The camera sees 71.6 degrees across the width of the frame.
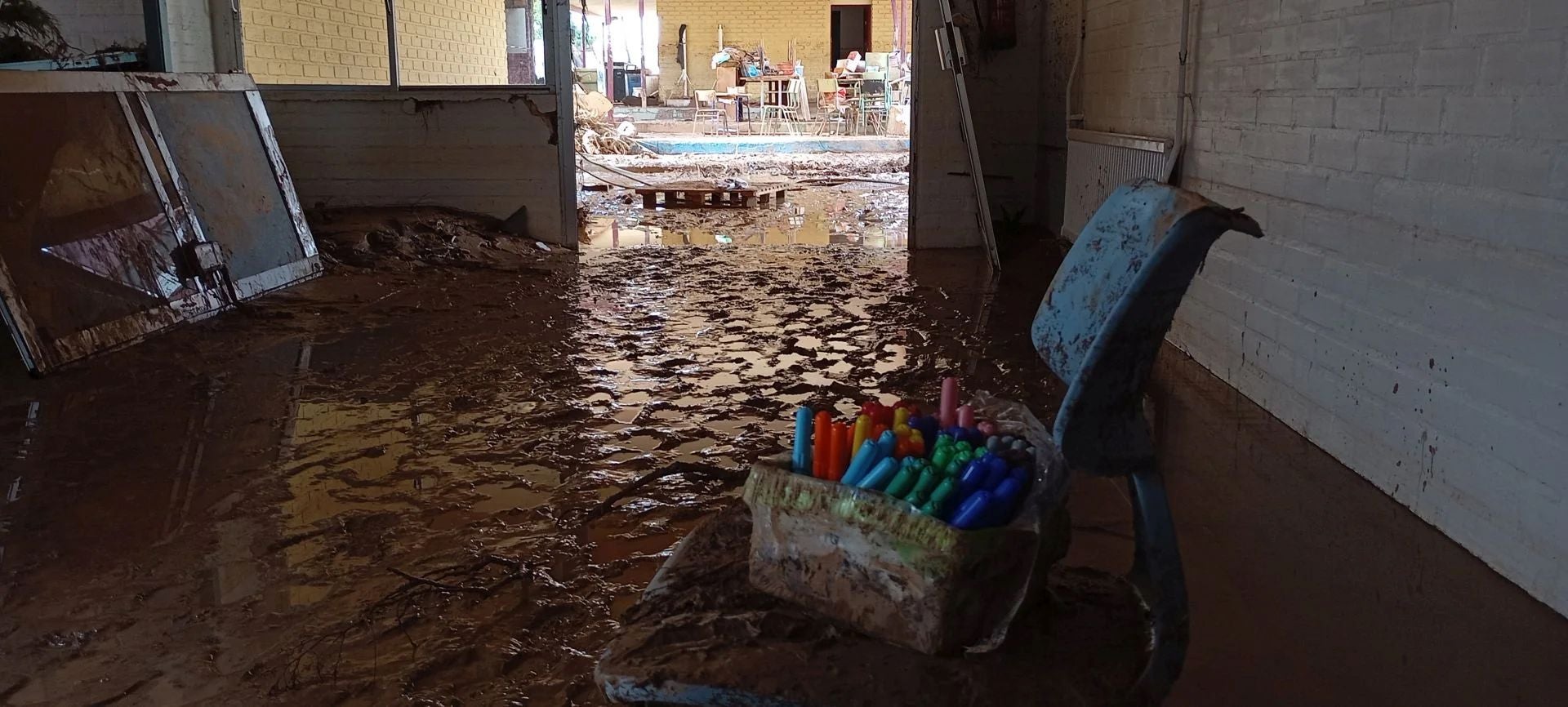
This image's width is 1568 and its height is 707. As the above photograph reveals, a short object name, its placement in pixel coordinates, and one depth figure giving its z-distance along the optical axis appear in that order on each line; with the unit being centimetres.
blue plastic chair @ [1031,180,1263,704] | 146
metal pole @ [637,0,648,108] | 2383
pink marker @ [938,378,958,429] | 196
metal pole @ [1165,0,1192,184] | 498
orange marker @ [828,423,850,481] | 179
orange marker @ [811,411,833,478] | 181
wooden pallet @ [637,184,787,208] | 1037
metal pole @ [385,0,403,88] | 784
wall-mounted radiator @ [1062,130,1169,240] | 550
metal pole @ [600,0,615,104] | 2309
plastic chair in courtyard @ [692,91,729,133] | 2117
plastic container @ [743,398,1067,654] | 161
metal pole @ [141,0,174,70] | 730
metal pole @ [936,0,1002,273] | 729
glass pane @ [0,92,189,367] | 468
